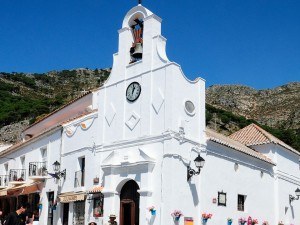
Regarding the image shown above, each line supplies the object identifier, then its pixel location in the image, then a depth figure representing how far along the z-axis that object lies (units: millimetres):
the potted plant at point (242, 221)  22500
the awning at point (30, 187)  26044
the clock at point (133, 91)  20453
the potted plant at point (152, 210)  18125
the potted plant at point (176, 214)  18030
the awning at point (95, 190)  20711
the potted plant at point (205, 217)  19578
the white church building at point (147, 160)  18750
